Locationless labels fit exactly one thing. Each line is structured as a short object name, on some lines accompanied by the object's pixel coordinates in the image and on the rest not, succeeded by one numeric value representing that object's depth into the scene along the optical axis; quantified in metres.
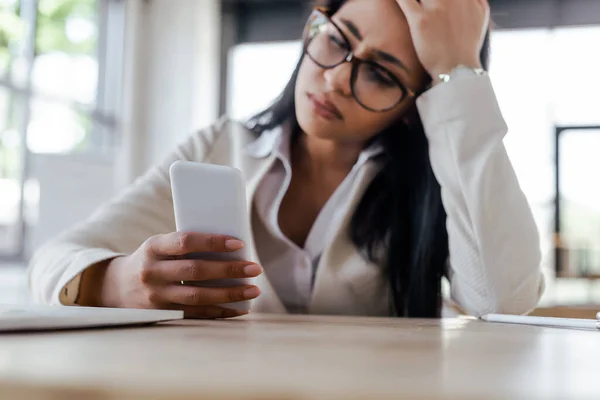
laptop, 0.37
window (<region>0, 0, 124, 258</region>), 2.84
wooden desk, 0.16
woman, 0.87
